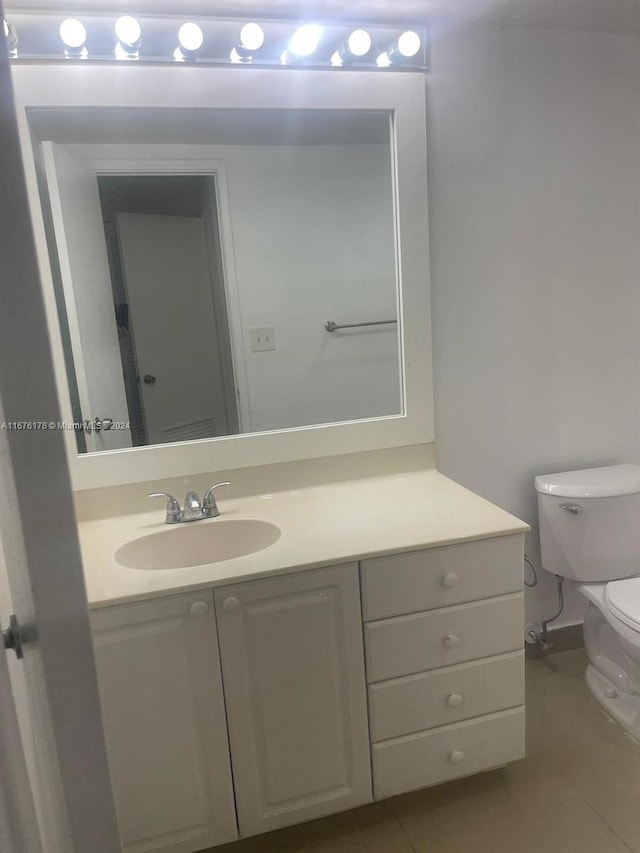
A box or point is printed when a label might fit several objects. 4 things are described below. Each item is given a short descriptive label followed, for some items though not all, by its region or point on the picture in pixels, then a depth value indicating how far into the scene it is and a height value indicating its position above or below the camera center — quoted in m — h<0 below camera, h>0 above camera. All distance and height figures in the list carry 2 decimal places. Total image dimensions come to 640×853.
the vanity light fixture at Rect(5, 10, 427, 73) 1.43 +0.75
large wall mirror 1.55 +0.22
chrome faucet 1.59 -0.44
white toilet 1.84 -0.73
